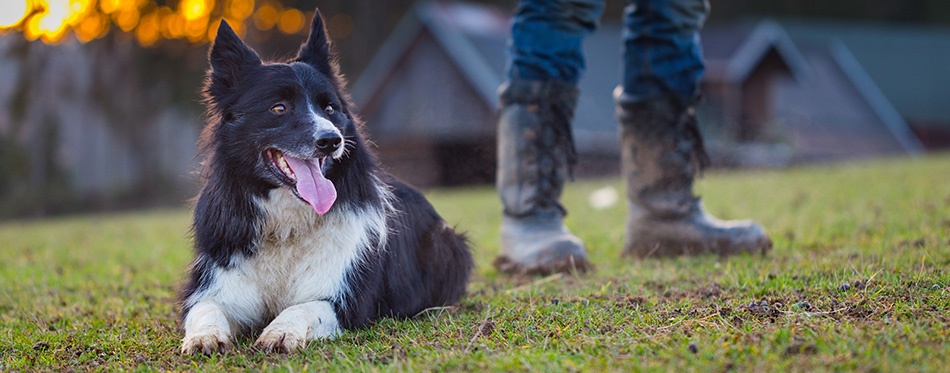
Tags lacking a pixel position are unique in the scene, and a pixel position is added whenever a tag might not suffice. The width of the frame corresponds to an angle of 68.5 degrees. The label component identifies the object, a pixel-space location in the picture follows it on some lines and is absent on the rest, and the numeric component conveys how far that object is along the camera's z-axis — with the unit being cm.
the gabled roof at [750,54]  1964
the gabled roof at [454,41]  1683
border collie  255
